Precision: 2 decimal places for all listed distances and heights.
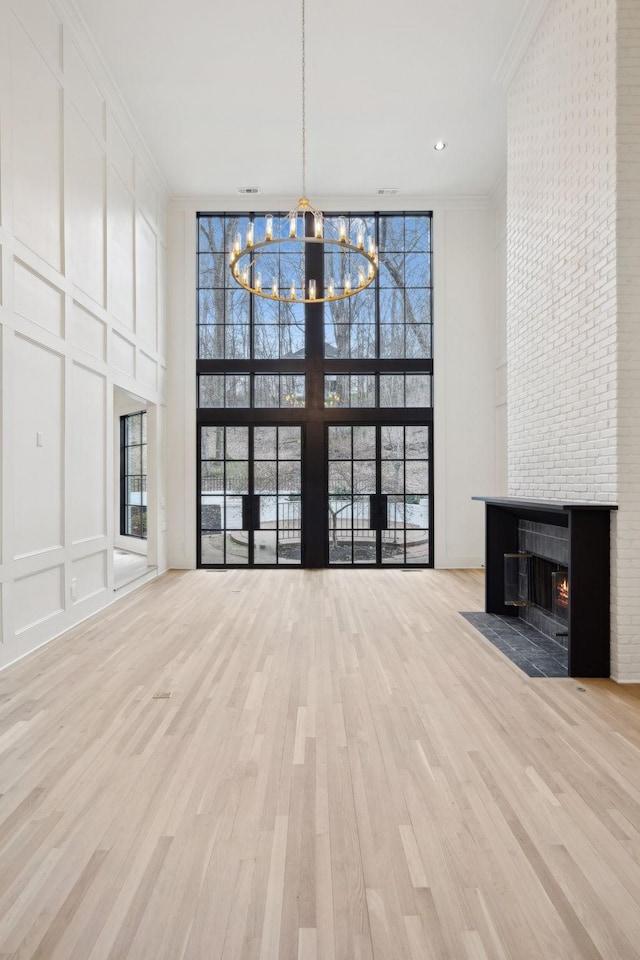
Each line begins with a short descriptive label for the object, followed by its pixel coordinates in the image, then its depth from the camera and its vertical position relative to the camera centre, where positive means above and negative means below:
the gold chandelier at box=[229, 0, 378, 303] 8.54 +3.16
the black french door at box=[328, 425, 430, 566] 8.51 -0.34
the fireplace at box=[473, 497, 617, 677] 3.78 -0.80
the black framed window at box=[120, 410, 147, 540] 10.33 -0.08
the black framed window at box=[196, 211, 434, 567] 8.54 +1.71
